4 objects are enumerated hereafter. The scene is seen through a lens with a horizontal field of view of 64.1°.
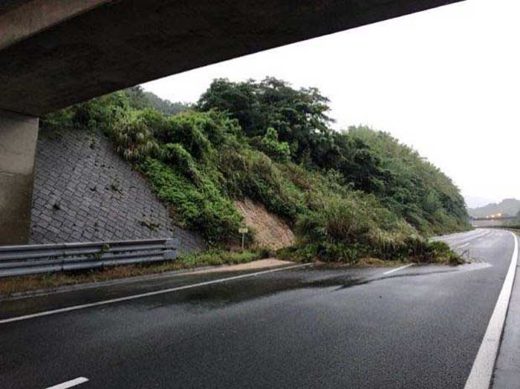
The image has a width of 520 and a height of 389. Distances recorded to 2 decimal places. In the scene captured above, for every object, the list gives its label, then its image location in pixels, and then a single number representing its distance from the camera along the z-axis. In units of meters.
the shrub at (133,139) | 16.59
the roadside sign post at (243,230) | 14.80
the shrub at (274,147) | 27.28
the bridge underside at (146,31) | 5.54
